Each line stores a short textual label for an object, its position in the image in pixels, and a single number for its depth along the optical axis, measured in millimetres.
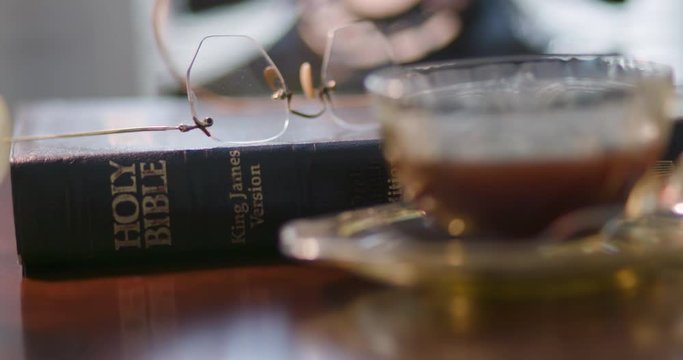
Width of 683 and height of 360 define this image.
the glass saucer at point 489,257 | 554
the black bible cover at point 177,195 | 641
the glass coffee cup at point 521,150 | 566
